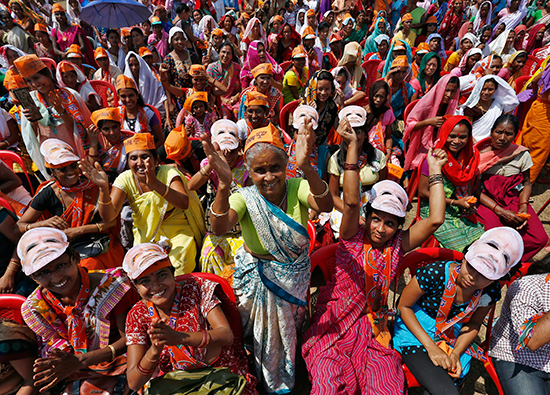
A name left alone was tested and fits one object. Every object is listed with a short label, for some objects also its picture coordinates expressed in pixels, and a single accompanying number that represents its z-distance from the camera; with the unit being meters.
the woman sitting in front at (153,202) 2.52
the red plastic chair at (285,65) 6.75
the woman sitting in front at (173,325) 1.70
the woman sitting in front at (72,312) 1.73
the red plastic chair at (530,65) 5.91
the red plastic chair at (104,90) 5.11
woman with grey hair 1.78
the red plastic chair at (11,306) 2.04
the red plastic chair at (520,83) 5.39
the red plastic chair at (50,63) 5.02
